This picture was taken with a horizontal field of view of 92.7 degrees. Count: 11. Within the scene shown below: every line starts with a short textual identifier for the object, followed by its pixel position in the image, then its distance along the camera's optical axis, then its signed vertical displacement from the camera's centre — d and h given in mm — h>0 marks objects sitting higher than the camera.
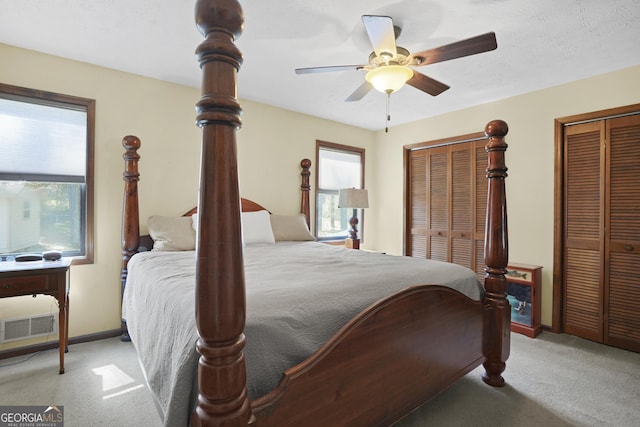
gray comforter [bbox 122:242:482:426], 1040 -407
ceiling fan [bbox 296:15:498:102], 1735 +1001
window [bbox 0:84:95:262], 2492 +321
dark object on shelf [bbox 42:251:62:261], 2352 -353
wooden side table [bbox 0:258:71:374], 2025 -489
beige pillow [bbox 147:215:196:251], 2729 -206
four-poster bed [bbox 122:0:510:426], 771 -496
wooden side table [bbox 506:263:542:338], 3008 -865
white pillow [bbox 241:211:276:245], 3113 -184
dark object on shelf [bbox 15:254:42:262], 2297 -361
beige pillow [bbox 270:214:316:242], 3482 -198
